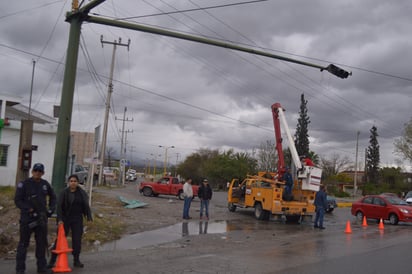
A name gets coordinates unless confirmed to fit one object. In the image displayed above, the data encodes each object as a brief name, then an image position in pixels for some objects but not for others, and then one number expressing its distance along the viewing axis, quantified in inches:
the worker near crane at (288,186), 771.4
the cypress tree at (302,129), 3183.6
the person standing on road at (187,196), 725.3
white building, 994.7
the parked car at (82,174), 1530.0
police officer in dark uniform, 294.4
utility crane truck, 765.9
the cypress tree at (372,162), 3599.2
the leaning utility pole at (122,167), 1923.5
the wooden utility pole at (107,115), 1455.5
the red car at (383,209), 842.8
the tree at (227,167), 2696.9
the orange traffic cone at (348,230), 663.8
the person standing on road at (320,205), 715.4
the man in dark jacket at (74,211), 331.0
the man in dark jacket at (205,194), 751.7
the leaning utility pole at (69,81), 453.7
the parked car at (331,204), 1096.8
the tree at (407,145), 2272.4
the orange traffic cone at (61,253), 316.8
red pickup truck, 1200.8
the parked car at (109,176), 2529.5
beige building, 3440.9
